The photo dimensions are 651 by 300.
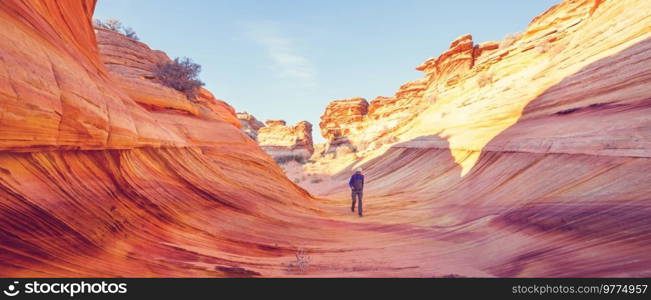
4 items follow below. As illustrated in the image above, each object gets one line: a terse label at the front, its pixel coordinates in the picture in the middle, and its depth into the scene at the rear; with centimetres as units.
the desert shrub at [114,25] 1041
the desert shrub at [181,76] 958
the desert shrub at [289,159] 3782
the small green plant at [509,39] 2192
